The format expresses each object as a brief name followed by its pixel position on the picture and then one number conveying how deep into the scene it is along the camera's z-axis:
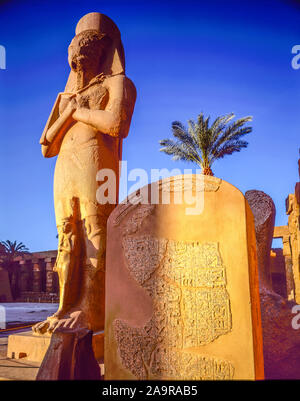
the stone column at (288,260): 12.54
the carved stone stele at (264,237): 4.24
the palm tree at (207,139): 12.78
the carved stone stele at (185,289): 2.15
